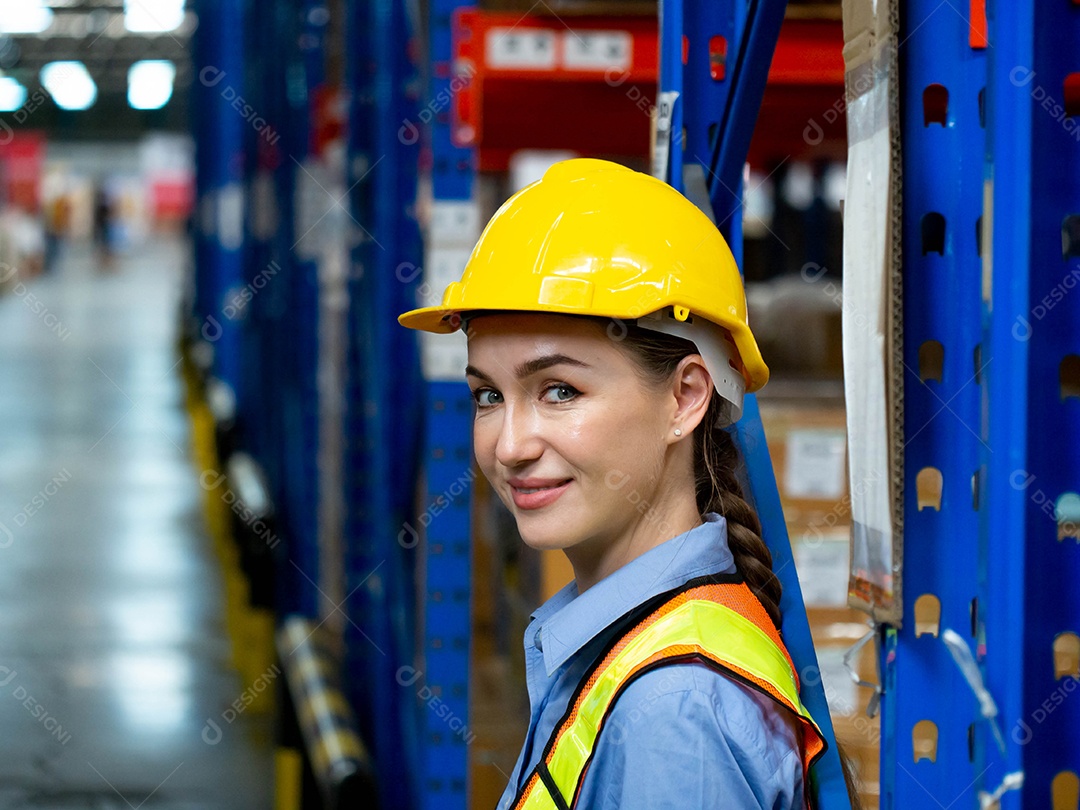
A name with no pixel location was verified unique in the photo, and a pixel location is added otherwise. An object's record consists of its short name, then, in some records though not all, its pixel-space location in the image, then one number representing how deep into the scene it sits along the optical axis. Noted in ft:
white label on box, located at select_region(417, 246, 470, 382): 11.38
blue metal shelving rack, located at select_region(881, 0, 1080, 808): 3.93
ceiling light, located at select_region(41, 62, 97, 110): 121.90
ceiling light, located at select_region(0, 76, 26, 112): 109.91
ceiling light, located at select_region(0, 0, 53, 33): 96.88
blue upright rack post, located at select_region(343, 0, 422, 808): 13.38
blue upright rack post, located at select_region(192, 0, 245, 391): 35.55
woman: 4.83
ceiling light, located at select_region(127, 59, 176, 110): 131.54
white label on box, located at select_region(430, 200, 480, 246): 11.37
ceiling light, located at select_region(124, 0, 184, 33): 71.24
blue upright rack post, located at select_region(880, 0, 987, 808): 4.41
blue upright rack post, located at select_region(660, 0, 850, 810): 5.96
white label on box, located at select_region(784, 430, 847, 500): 12.38
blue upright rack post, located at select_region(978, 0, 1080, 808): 3.91
